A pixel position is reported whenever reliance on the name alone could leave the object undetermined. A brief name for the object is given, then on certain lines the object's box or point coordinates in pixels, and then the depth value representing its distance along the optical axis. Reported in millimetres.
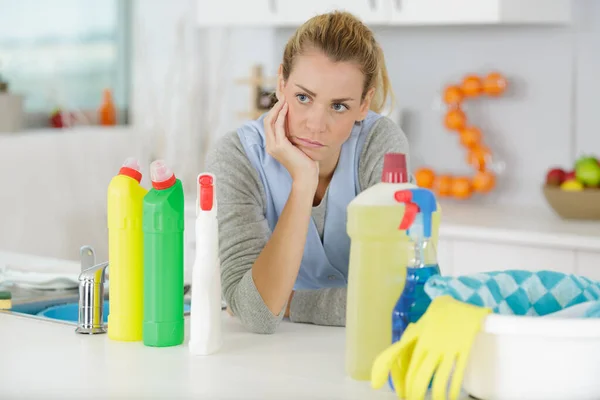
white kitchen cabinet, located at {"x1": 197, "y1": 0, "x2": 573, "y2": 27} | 3825
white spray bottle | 2186
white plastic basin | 1882
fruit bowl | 3718
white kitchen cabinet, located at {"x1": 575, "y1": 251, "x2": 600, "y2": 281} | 3451
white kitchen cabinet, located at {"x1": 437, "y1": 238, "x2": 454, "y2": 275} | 3730
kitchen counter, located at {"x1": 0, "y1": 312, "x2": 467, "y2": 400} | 2027
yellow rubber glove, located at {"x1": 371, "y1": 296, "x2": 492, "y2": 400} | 1897
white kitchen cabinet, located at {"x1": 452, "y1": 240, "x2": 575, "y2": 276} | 3524
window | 4832
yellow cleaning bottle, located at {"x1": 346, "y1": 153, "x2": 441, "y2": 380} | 2049
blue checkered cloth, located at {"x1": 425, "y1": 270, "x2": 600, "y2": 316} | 2072
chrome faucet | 2372
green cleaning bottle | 2227
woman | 2433
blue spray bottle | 2008
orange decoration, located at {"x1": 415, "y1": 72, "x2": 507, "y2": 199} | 4273
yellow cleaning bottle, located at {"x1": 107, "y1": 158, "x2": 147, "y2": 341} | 2288
